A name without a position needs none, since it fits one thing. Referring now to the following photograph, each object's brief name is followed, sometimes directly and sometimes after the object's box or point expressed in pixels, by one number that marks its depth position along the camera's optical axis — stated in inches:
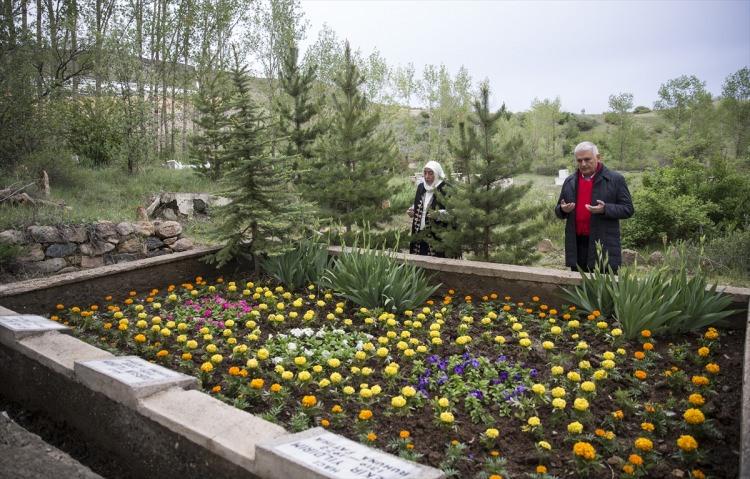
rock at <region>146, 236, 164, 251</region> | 292.5
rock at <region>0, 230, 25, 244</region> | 241.3
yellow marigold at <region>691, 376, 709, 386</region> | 96.5
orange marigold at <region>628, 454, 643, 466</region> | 71.3
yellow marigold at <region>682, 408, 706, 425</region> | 80.8
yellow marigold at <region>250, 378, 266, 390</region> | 95.7
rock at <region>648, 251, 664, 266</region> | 288.2
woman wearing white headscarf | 205.2
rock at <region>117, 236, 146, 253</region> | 282.4
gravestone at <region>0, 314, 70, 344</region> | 116.6
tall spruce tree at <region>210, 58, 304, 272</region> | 172.4
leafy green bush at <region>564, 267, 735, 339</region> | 119.1
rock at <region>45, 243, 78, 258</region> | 258.2
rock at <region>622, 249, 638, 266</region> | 297.2
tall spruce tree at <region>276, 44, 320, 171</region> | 329.4
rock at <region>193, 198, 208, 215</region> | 375.9
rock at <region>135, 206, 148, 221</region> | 322.0
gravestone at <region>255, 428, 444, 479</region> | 61.6
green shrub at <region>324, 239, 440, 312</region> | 145.0
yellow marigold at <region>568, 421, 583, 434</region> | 80.7
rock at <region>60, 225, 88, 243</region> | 262.5
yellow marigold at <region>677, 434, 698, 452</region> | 73.7
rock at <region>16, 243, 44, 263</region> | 245.9
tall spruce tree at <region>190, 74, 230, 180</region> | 434.6
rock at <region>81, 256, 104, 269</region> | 269.9
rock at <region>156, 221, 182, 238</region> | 295.2
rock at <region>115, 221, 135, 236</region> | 281.9
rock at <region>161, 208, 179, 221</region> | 356.2
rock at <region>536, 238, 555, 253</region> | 346.0
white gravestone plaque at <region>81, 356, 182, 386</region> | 91.5
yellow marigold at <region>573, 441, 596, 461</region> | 73.9
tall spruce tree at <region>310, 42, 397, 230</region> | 264.2
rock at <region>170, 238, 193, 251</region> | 295.6
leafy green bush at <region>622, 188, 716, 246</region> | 309.4
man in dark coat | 158.6
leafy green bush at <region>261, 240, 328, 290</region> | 170.6
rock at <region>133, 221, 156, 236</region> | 287.1
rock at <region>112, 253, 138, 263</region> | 277.7
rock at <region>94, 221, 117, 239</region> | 274.2
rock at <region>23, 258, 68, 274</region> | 246.4
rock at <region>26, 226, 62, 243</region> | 253.4
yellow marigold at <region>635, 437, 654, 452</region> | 74.6
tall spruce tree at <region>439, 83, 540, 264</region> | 202.7
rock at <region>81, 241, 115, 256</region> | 271.6
